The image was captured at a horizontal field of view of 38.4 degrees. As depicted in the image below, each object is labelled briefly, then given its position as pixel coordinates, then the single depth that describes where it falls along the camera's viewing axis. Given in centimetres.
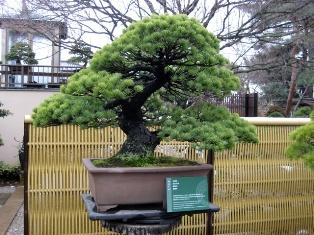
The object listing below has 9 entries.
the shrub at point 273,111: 1190
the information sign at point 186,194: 199
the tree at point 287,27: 698
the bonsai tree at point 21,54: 943
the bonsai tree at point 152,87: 199
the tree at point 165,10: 671
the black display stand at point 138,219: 197
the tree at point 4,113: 730
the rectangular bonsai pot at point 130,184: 202
